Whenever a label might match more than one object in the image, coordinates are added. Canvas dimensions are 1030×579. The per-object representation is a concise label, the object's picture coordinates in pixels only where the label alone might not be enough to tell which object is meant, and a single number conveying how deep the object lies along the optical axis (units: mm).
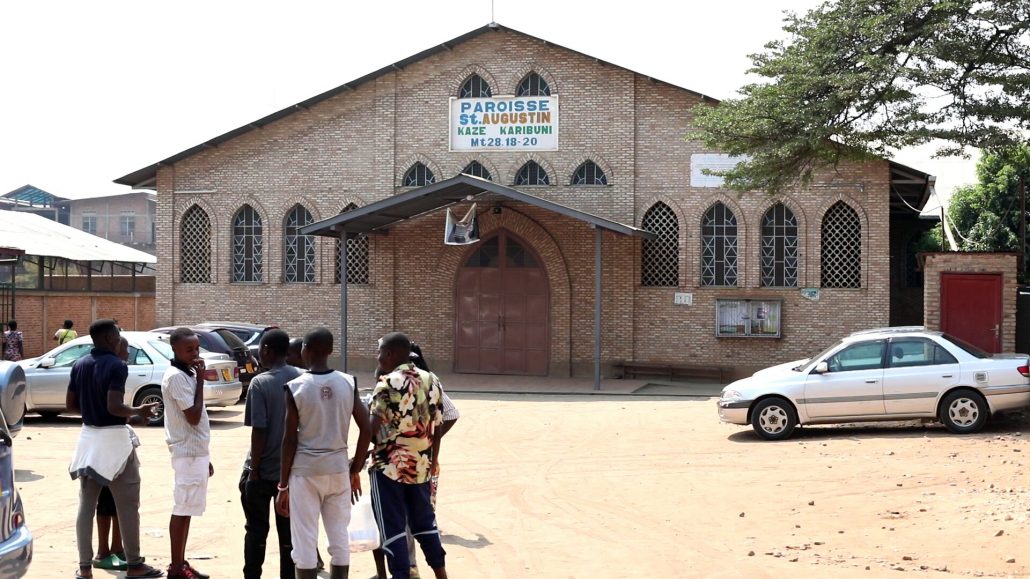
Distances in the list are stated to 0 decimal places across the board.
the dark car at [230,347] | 17862
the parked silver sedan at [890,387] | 14117
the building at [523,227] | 24281
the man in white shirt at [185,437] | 7086
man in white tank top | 6277
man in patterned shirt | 6664
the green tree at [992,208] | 32031
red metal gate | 19891
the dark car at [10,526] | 5309
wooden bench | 24438
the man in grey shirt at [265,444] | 6617
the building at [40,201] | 74188
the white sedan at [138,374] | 15766
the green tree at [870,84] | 15125
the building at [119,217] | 74438
